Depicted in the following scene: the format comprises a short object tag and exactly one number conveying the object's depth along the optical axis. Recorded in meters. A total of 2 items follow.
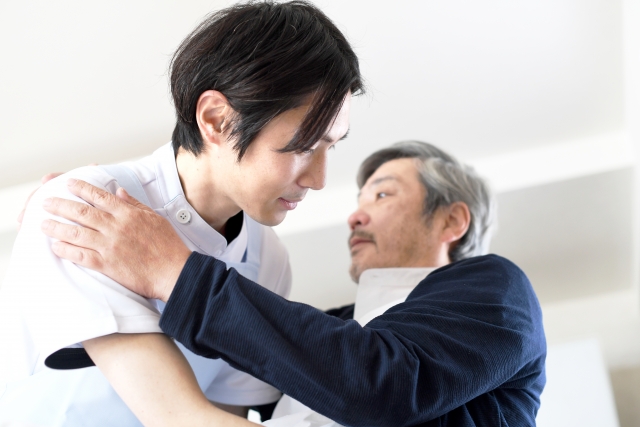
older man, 1.11
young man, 1.11
